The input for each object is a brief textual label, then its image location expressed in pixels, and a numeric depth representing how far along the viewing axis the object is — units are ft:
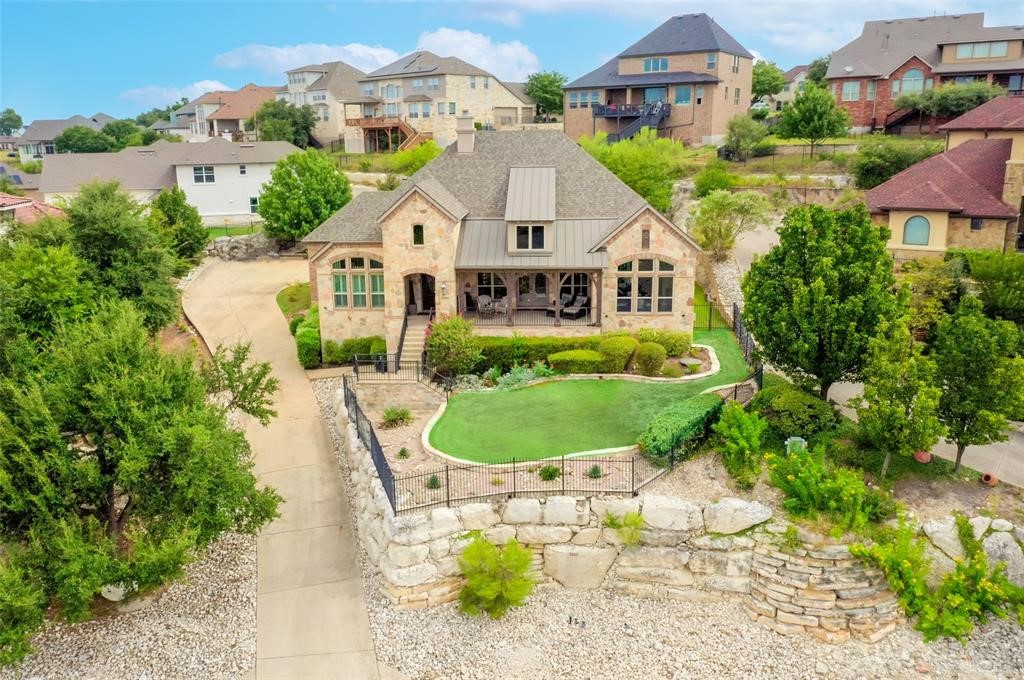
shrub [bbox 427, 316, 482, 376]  98.74
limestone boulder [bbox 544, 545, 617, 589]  70.59
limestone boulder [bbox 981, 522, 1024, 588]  66.28
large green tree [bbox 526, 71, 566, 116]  316.81
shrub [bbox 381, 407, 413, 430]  89.97
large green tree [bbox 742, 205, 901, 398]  76.95
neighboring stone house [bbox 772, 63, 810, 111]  342.99
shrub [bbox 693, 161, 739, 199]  161.07
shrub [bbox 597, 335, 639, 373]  99.19
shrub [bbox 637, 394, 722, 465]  75.77
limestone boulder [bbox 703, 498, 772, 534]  69.05
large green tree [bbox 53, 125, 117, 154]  387.34
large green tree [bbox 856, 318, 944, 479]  67.62
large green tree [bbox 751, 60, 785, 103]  293.43
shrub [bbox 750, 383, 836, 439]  78.48
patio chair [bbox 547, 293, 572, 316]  109.33
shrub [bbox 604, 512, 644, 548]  69.41
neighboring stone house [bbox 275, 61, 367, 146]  296.92
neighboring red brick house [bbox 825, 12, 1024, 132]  196.54
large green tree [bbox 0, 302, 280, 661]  61.00
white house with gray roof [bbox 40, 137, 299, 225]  211.20
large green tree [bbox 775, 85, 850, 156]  180.55
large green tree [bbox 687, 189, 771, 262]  135.44
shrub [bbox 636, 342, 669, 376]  98.22
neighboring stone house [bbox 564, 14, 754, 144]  220.02
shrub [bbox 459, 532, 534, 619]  66.64
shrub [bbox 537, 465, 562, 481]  72.69
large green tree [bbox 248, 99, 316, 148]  278.46
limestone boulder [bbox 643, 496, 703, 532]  69.72
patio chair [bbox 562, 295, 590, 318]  110.83
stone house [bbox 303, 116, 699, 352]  105.50
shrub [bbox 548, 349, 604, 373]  99.50
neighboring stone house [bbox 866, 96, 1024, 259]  118.83
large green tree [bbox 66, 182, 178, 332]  106.83
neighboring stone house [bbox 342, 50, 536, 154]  266.77
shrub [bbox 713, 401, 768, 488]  72.69
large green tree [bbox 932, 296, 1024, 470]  68.49
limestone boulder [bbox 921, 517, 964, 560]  66.95
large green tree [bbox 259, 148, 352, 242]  168.55
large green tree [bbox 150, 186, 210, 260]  165.17
